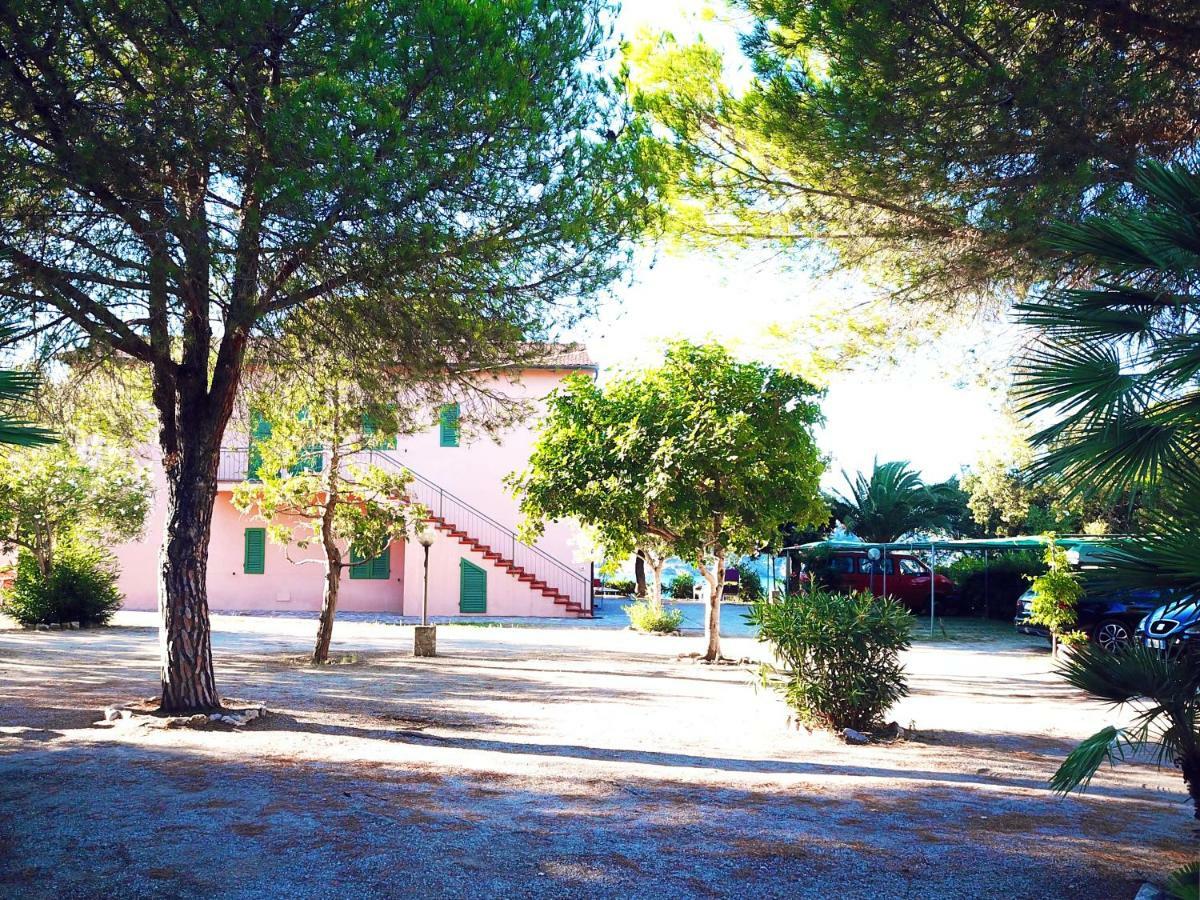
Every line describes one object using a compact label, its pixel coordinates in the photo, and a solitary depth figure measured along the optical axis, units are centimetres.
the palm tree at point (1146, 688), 404
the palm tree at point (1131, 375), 396
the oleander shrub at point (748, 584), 3488
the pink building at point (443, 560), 2452
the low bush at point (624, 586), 3603
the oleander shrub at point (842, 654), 823
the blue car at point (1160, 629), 1131
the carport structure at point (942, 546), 1786
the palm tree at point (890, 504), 3488
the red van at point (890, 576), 2525
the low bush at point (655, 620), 2078
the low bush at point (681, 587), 3641
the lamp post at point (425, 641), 1494
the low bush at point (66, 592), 1831
